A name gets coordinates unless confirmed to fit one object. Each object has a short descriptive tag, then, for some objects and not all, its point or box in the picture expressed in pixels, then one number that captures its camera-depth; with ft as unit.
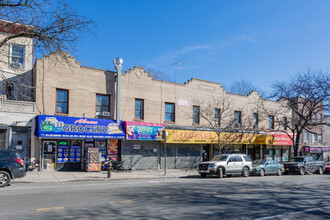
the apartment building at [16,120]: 60.64
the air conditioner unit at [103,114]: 72.57
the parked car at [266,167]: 75.05
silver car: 66.08
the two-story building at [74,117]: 64.69
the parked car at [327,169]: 94.48
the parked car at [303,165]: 83.82
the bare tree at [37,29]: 38.24
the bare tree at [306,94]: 94.38
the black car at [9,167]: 44.01
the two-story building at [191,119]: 78.79
